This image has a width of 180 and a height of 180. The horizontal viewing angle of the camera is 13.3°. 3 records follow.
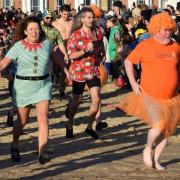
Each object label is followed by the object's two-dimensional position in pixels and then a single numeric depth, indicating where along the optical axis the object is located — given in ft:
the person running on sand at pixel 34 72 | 28.81
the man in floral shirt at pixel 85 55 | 35.01
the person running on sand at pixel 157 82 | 28.17
